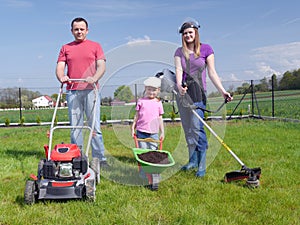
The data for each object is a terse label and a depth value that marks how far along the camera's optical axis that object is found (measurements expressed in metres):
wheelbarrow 4.05
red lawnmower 3.63
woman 4.47
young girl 4.95
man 5.00
